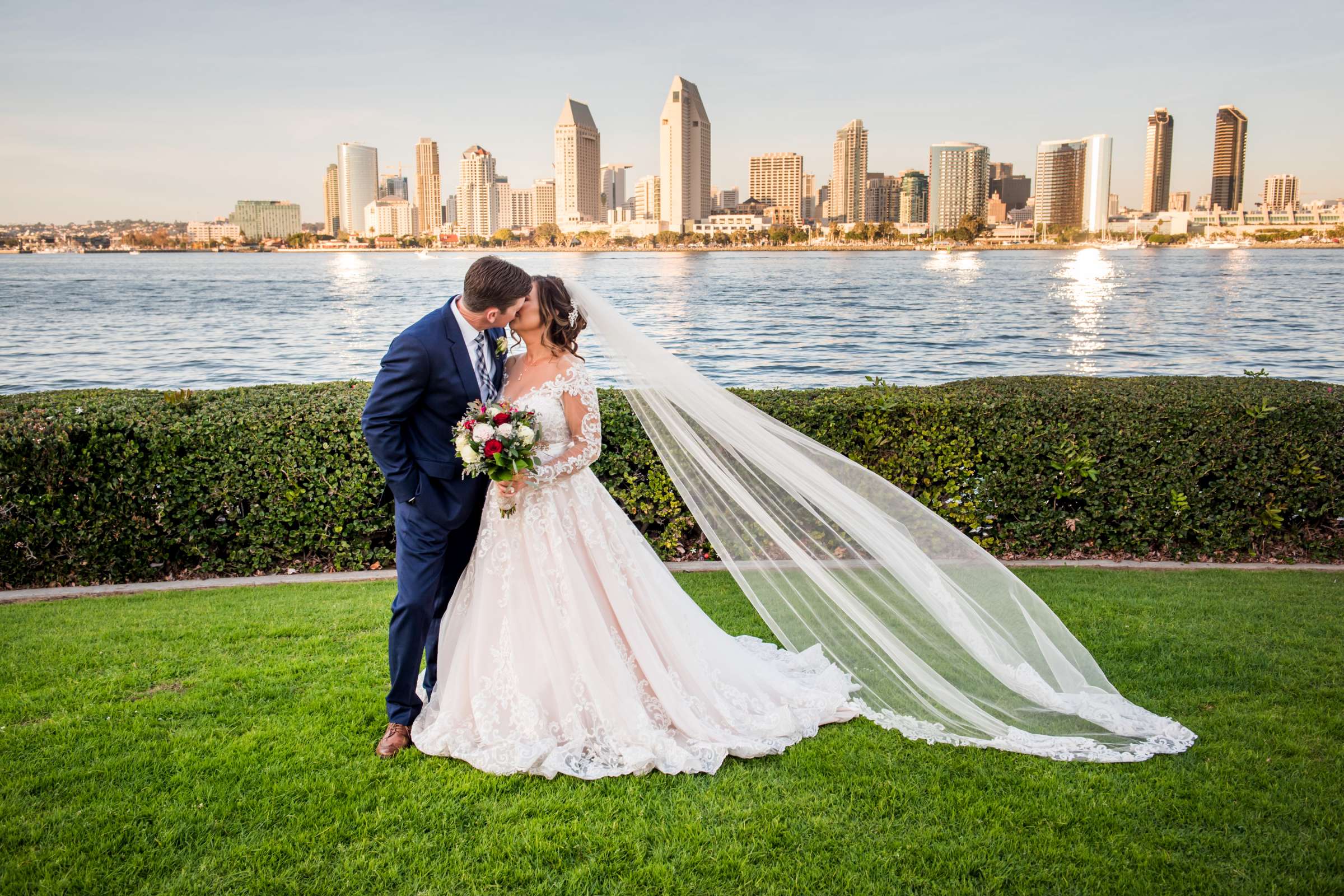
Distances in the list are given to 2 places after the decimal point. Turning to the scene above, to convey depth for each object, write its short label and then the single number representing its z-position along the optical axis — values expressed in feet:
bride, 13.55
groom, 12.96
